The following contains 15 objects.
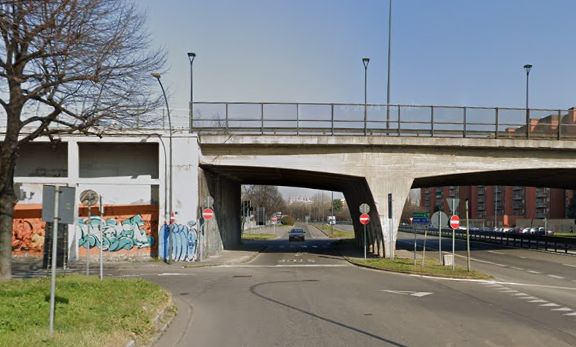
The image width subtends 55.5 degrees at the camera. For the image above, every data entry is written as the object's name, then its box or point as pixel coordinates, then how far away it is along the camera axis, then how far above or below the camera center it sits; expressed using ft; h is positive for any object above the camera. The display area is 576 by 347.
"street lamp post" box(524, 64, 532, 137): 102.83 +14.95
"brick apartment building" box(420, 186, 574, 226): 404.55 -0.25
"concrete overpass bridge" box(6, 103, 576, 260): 95.86 +7.72
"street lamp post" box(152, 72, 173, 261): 94.53 +3.56
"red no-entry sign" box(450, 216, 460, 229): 77.05 -3.02
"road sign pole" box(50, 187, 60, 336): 25.46 -2.99
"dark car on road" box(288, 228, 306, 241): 187.21 -13.32
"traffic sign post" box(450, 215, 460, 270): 77.05 -3.07
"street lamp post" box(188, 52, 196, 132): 98.74 +18.62
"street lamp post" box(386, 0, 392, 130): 115.44 +34.58
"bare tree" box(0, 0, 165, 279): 40.19 +10.80
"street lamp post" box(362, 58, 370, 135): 113.91 +27.23
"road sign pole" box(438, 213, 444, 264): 77.61 -2.72
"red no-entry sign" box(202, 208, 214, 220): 94.52 -3.17
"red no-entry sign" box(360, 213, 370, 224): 93.35 -3.36
